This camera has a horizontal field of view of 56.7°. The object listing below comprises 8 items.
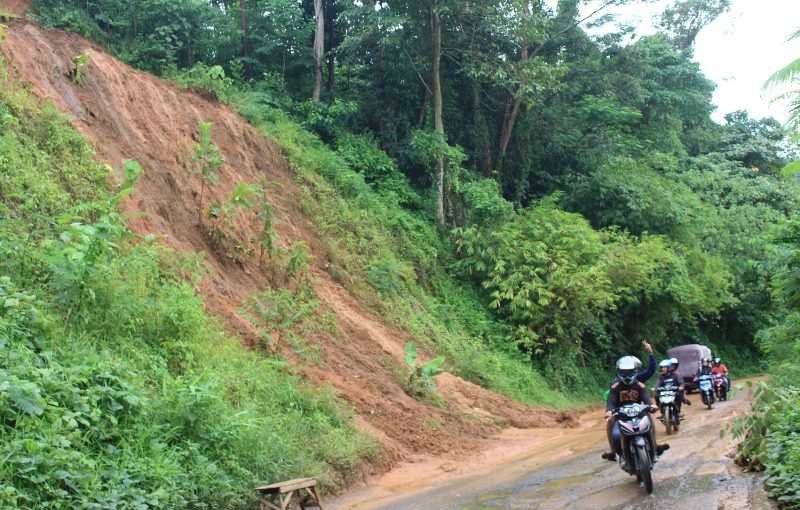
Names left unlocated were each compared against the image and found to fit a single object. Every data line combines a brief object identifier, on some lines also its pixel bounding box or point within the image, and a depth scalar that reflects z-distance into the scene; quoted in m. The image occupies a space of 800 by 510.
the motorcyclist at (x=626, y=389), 9.22
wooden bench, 7.85
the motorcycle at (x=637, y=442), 8.34
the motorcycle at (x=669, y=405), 13.67
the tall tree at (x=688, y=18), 43.97
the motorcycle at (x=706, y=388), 18.25
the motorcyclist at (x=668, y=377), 14.02
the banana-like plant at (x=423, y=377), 14.56
